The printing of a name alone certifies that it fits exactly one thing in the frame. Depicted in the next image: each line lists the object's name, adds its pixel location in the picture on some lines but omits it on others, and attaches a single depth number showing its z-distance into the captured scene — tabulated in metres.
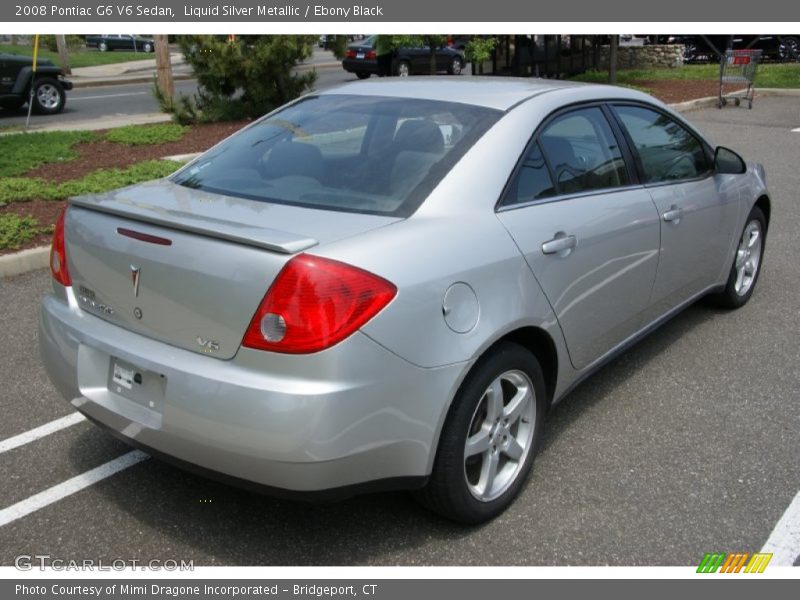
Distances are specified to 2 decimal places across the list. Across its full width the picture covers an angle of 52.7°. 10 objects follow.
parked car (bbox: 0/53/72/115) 16.22
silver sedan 2.50
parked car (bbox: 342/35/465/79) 24.89
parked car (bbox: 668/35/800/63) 28.03
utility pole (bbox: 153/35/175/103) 13.22
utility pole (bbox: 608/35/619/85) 19.58
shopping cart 16.95
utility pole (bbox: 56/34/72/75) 26.16
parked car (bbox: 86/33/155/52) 44.72
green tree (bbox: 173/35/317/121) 12.84
